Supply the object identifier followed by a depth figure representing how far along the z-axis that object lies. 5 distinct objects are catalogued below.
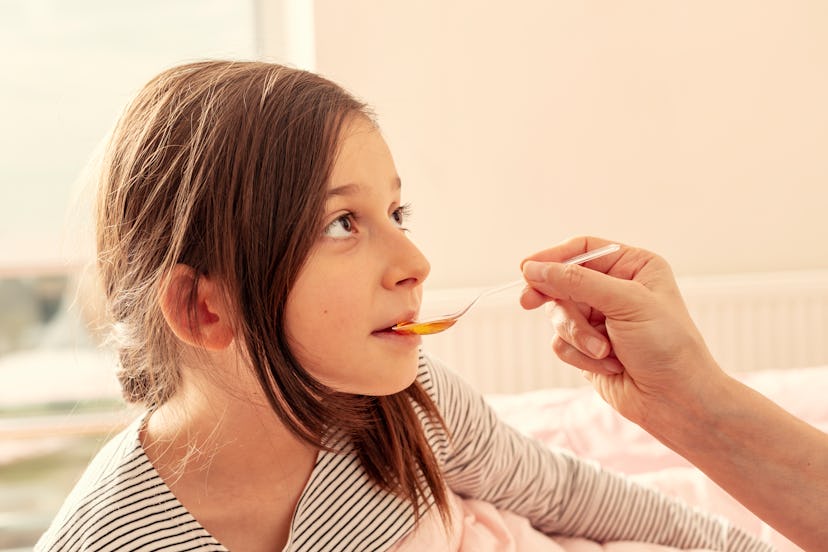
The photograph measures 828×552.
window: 2.18
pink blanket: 1.00
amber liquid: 0.81
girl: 0.80
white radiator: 2.04
